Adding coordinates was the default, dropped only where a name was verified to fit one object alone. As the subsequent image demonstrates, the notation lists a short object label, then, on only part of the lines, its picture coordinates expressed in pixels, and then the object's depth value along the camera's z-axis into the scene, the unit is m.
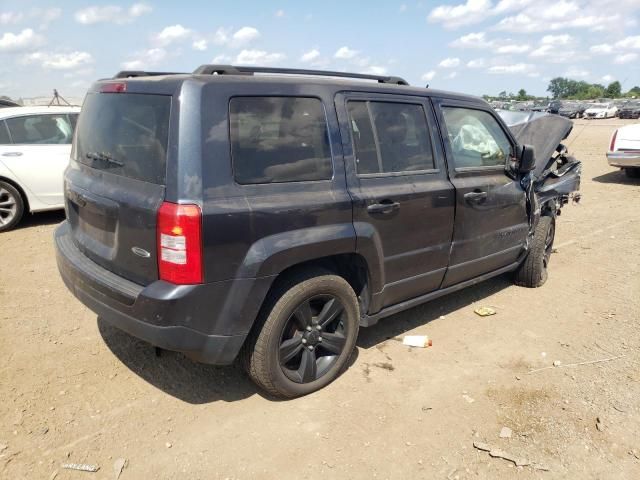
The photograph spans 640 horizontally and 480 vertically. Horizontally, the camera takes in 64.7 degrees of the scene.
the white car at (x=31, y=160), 6.66
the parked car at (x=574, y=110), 41.73
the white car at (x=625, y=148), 10.54
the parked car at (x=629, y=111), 41.56
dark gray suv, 2.53
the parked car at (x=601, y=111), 41.59
